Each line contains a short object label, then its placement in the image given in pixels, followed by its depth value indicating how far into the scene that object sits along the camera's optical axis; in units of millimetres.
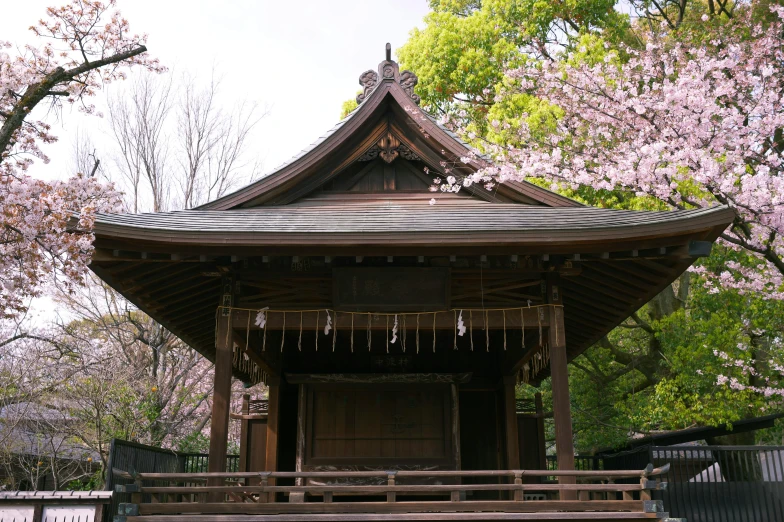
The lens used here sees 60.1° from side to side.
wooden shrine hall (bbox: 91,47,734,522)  7840
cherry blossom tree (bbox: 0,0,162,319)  7488
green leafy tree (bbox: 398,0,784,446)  13617
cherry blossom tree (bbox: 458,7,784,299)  11375
